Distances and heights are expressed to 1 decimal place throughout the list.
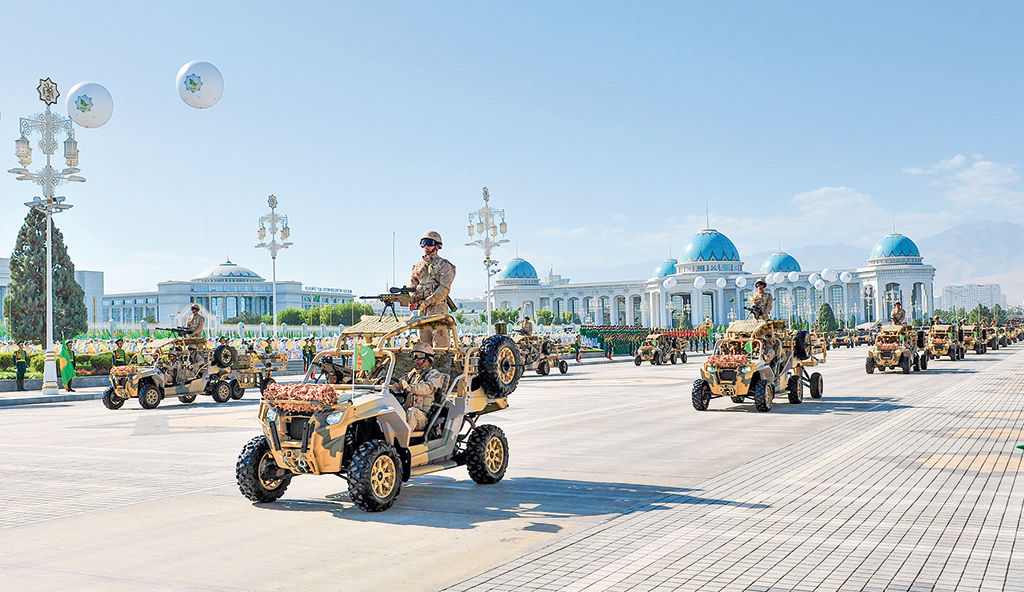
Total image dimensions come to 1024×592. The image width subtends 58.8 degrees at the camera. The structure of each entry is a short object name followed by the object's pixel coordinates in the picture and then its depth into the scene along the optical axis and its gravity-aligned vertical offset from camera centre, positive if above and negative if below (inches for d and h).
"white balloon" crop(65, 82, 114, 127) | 917.8 +252.0
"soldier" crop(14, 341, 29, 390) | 1211.9 -12.9
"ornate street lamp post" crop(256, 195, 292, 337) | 1736.0 +226.7
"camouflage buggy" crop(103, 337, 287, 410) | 895.7 -25.2
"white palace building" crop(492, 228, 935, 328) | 5438.0 +293.5
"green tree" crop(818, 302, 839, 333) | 4363.4 +67.2
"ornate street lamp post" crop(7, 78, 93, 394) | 1120.8 +240.3
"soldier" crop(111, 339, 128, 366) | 1309.1 -7.7
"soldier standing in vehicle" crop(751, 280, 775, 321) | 824.3 +27.8
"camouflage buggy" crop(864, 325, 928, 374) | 1279.5 -28.0
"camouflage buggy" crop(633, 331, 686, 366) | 1807.3 -25.7
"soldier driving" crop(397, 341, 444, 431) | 367.6 -17.0
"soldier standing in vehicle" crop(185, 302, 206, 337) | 943.0 +27.7
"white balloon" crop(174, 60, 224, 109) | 869.8 +255.8
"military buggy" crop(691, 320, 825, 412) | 733.9 -25.9
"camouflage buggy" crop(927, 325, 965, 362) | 1699.1 -22.8
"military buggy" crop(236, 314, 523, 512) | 331.9 -30.5
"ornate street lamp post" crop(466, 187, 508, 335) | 1775.3 +225.2
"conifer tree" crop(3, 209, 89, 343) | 1851.6 +135.6
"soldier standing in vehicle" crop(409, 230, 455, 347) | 407.8 +29.1
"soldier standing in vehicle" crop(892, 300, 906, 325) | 1323.8 +23.3
